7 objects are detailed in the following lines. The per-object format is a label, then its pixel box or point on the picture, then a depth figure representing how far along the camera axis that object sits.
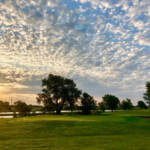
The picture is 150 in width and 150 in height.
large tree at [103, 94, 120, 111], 92.36
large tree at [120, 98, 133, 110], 109.42
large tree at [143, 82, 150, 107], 73.08
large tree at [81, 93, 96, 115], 65.41
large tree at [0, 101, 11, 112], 105.75
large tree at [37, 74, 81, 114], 61.12
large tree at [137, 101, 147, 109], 138.76
